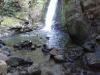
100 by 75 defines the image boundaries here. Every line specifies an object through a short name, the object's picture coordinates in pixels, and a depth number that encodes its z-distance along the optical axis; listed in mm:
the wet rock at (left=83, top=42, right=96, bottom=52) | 4579
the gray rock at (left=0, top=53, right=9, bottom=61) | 4340
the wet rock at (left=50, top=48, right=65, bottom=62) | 4382
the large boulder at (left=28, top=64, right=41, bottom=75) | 3667
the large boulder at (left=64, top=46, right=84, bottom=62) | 4425
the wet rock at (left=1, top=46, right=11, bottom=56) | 4863
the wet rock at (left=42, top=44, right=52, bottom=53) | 5015
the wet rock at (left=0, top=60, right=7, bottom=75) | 3028
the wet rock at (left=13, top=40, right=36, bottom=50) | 5356
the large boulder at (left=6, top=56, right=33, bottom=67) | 4194
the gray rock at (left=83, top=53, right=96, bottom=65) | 3914
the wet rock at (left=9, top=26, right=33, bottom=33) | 7067
